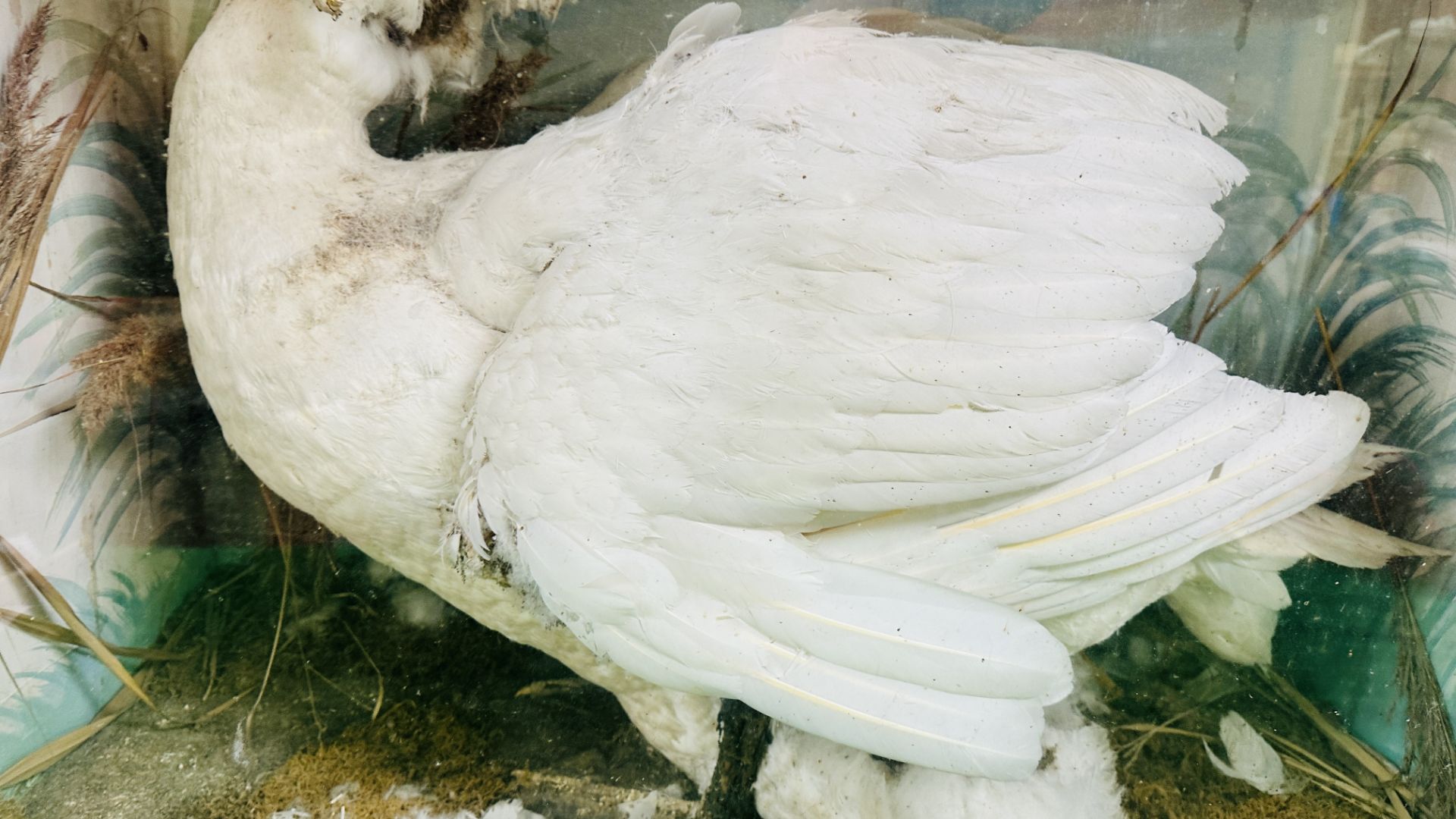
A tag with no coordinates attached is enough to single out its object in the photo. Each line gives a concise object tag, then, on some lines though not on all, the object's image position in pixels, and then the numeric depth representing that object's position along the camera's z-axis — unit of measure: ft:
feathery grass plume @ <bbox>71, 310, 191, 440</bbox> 3.25
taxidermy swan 2.36
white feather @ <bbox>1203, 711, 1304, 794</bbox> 3.28
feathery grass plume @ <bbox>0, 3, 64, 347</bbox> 2.91
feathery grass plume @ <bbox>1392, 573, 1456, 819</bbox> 3.13
